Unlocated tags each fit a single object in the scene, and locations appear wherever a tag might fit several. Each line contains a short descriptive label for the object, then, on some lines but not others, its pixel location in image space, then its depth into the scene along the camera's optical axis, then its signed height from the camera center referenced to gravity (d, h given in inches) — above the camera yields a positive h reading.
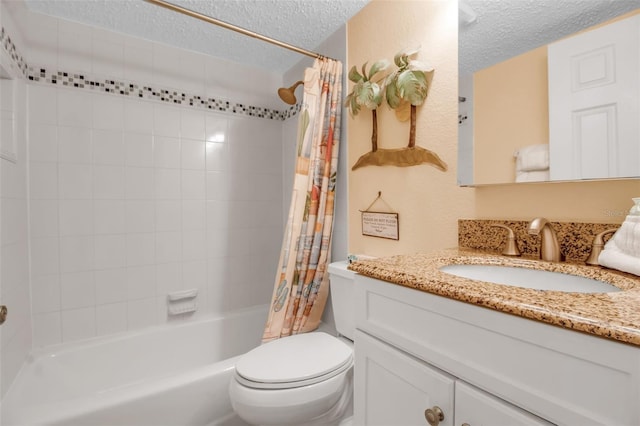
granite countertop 17.3 -6.2
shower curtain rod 51.2 +34.6
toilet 42.5 -24.7
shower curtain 64.5 +0.6
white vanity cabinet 17.4 -11.4
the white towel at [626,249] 27.4 -3.9
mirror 35.5 +18.2
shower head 69.9 +27.5
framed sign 57.1 -2.7
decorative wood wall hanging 49.6 +20.3
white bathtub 42.3 -30.5
